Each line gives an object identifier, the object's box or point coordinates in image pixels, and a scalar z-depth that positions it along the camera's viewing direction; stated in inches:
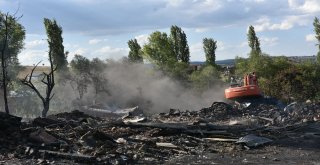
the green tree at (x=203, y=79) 1752.0
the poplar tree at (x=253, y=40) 2343.8
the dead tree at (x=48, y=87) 1034.1
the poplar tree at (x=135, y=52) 2068.9
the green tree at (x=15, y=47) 1689.2
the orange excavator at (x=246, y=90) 1038.6
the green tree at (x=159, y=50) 1979.6
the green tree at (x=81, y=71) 1679.4
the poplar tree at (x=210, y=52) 2308.1
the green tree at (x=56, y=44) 1716.3
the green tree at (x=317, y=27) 1953.6
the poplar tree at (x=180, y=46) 2199.8
